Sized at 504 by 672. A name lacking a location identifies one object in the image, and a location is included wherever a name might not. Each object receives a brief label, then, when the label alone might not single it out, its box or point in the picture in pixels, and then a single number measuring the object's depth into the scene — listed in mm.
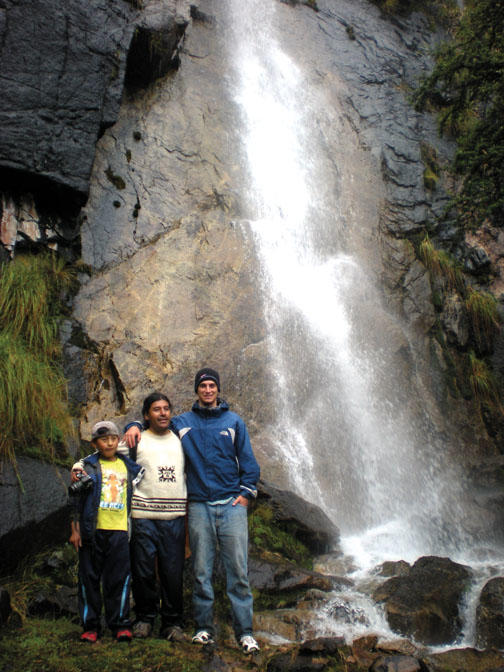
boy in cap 3436
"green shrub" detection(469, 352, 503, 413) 9578
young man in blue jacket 3547
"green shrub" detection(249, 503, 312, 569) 5676
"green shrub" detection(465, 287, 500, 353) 10156
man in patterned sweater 3564
